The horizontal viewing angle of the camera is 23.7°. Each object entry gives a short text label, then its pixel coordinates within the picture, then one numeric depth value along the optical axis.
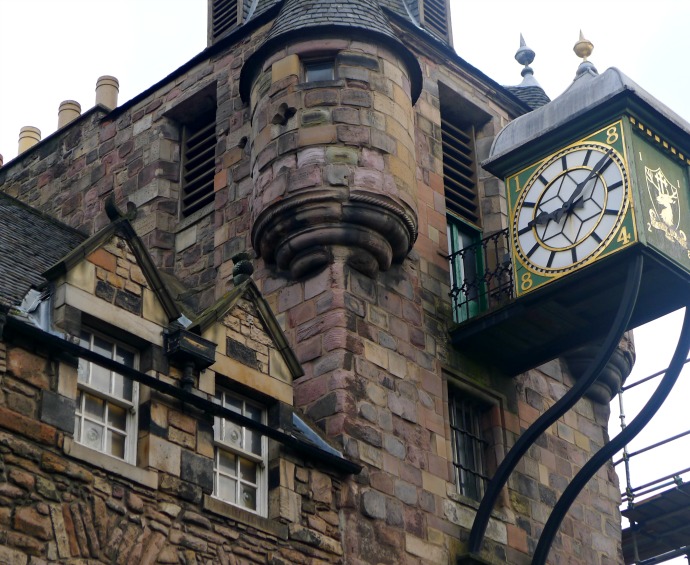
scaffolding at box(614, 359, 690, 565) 22.95
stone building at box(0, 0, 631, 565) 14.19
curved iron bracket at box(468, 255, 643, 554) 17.45
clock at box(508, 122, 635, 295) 18.06
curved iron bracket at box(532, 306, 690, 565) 18.02
